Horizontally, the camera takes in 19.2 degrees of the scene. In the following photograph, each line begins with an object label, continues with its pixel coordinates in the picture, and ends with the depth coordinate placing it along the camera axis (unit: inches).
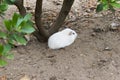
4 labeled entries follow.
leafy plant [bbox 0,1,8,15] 77.2
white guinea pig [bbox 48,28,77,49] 127.7
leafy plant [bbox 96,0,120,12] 99.2
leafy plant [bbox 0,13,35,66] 69.5
